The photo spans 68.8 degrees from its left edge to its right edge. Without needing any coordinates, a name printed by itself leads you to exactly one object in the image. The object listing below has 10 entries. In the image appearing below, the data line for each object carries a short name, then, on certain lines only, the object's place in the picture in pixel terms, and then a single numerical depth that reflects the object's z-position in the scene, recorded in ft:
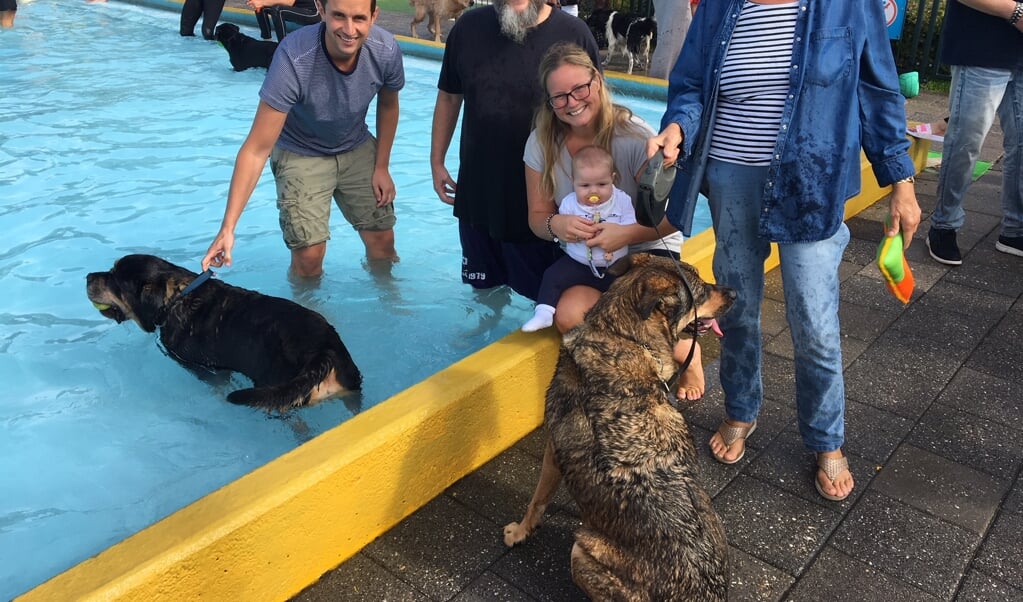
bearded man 12.88
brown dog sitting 8.04
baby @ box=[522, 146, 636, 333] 11.53
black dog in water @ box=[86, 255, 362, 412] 11.87
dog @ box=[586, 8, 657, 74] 37.68
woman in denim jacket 9.16
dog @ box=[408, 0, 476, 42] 45.60
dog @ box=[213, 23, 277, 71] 38.63
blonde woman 11.16
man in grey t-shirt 13.15
